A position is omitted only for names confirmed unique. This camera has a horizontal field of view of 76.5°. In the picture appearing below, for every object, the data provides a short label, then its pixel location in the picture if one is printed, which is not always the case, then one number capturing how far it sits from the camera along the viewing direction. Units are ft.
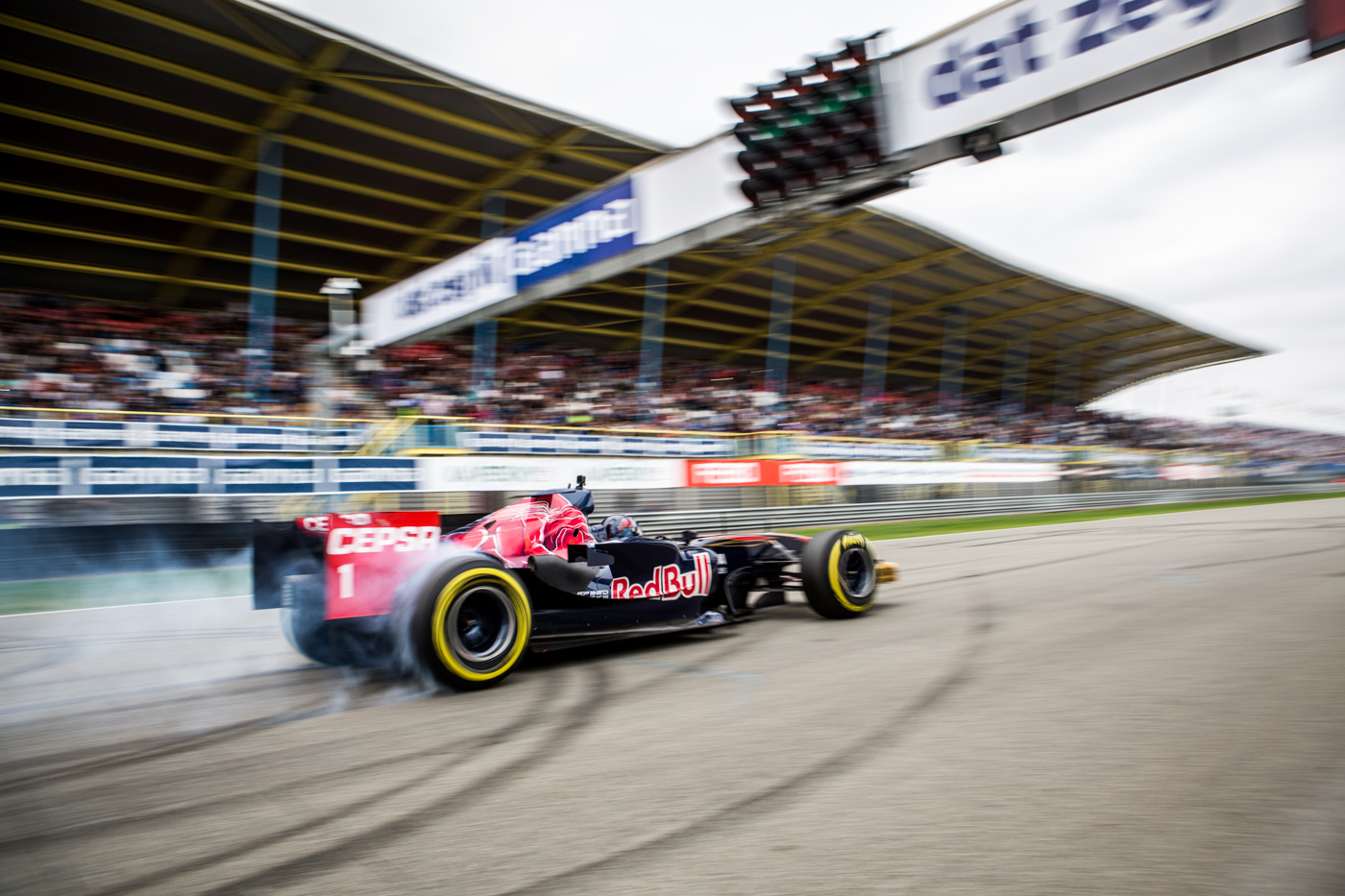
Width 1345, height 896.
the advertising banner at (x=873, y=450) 59.26
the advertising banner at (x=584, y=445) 44.01
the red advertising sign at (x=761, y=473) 52.67
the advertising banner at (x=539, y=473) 41.60
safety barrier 49.26
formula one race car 14.49
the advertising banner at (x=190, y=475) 29.53
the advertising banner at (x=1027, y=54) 26.50
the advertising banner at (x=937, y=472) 61.52
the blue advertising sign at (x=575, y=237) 43.27
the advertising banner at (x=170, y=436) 30.71
